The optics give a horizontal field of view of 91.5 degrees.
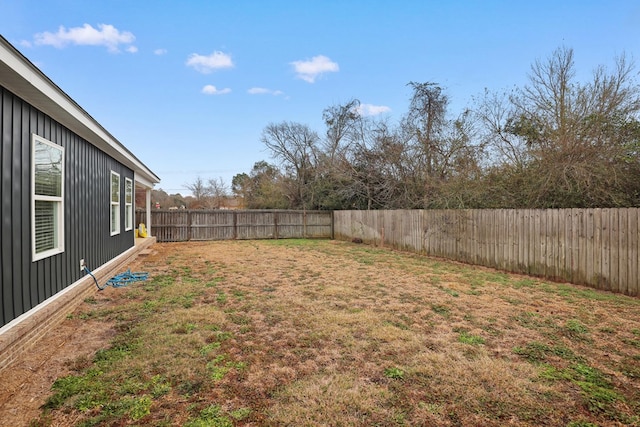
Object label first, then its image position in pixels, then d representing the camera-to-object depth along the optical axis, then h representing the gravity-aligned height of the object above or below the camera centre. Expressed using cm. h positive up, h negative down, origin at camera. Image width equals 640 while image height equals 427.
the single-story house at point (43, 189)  272 +25
